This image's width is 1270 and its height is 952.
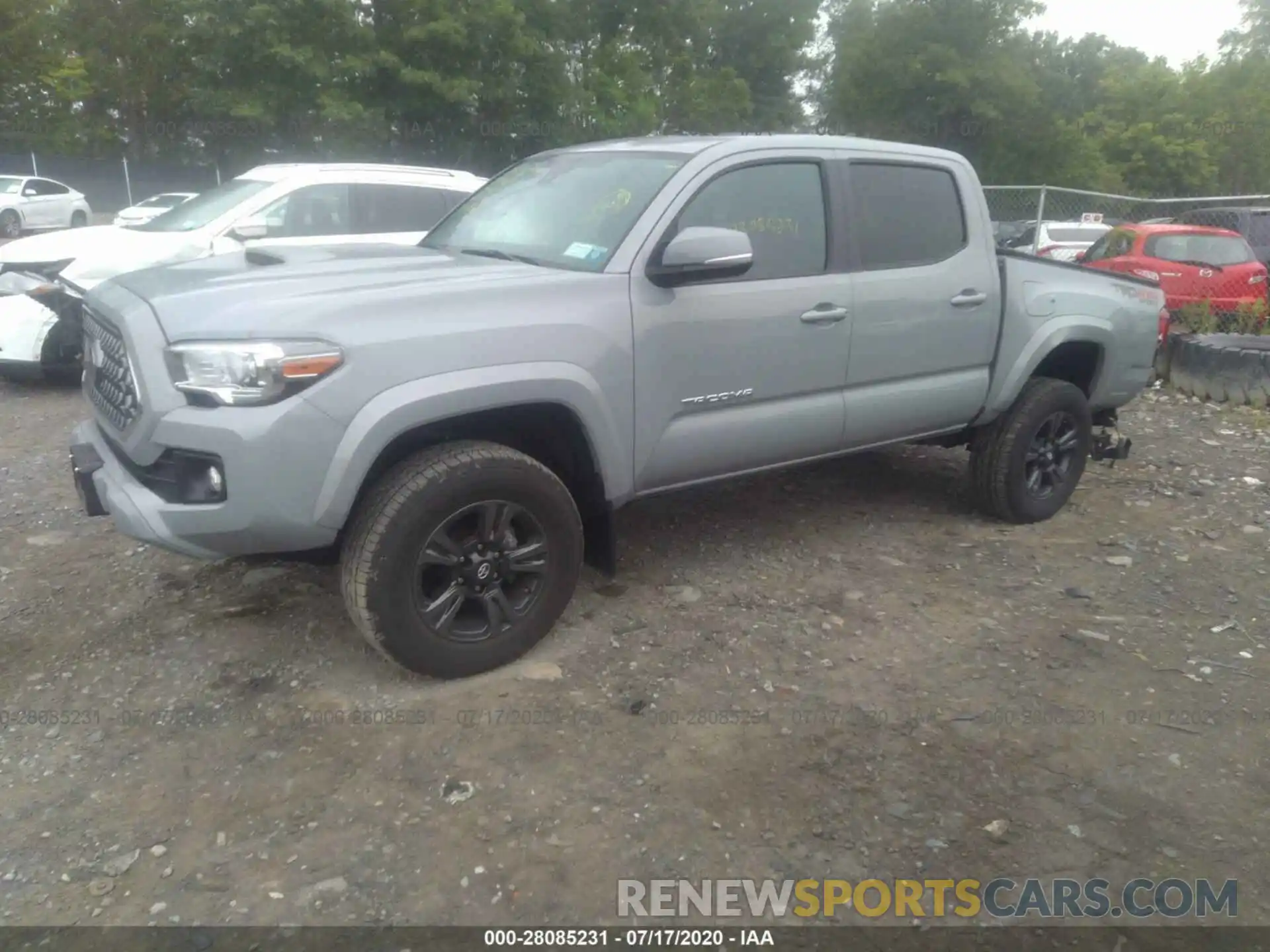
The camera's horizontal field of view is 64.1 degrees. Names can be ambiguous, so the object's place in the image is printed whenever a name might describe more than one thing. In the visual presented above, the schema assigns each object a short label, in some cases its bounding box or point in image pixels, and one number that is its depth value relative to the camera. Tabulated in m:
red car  10.79
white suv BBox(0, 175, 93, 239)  22.91
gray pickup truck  3.04
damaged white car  7.07
